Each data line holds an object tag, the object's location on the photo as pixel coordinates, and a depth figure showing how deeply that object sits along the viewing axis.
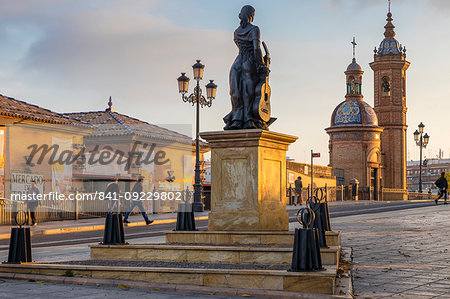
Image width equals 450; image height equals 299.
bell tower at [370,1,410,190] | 66.38
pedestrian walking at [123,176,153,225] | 21.06
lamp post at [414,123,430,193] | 50.27
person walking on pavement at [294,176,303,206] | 37.25
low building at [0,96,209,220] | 27.27
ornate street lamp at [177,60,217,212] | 27.80
